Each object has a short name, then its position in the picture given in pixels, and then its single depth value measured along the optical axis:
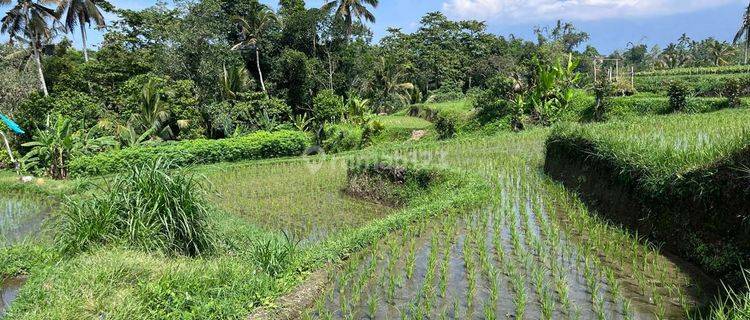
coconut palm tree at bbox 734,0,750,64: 33.41
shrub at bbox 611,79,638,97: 23.05
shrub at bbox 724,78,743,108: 17.27
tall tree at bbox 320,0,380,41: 26.64
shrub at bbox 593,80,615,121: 19.59
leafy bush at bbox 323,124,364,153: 18.95
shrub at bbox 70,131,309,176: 14.09
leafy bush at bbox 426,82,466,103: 31.62
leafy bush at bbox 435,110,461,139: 19.66
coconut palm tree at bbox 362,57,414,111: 30.45
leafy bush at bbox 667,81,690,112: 18.20
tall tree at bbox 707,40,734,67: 45.19
